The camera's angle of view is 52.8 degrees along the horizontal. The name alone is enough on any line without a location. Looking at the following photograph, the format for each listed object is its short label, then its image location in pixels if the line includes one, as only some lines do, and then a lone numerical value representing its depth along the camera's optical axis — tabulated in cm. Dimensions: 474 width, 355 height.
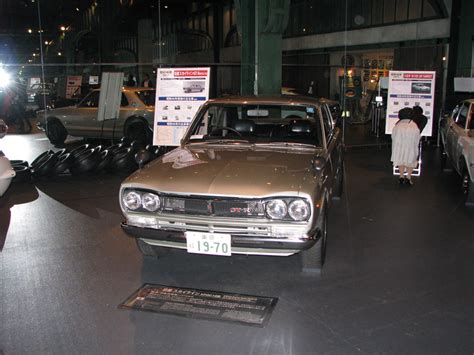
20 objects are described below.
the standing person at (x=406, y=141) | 828
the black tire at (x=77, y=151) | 918
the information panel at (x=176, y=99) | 899
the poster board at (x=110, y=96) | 1147
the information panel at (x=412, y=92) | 1075
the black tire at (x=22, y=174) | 872
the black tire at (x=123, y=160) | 936
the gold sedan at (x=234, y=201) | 405
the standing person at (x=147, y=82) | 1434
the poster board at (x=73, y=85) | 1394
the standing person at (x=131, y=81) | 1466
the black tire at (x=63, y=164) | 891
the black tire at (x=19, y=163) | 905
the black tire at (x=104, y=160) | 924
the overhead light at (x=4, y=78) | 1066
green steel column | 1207
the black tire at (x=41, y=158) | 898
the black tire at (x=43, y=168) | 882
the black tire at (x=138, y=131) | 1286
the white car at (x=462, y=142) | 710
